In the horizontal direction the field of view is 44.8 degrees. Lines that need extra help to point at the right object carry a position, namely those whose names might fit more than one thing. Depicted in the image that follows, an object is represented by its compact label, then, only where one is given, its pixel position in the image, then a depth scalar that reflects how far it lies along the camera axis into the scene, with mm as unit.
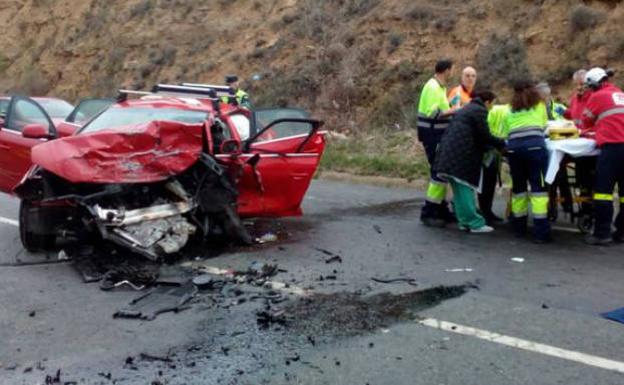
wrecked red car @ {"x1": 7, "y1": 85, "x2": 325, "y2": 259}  7285
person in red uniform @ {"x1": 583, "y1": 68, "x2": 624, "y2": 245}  8016
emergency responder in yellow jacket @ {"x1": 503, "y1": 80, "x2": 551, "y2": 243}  8312
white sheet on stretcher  8281
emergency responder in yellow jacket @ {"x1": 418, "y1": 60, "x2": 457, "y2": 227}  9328
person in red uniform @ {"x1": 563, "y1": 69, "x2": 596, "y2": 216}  8750
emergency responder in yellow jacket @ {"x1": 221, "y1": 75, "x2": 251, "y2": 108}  9938
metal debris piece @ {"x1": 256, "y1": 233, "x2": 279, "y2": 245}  8422
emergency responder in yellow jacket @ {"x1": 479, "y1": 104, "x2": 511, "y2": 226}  9406
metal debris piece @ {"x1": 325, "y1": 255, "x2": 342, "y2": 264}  7420
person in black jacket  8703
